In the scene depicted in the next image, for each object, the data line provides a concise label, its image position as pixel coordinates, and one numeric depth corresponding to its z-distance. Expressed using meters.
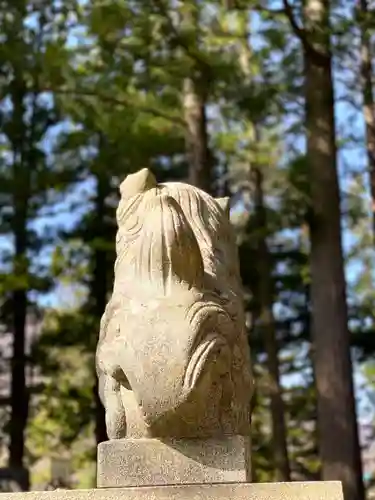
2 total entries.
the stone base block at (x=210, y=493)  3.42
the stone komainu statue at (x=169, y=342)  3.54
